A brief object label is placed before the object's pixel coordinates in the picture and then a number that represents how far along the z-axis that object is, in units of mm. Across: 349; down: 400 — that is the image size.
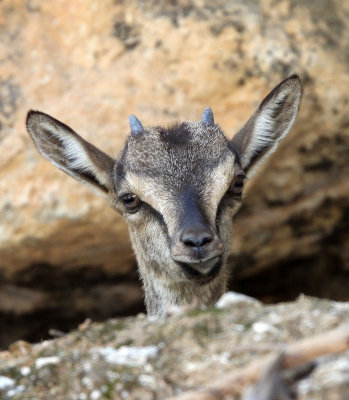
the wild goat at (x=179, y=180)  12758
